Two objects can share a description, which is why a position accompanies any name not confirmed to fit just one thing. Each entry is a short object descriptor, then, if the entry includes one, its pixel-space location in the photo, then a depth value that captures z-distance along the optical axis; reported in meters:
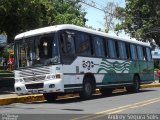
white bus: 17.50
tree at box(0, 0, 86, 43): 25.20
